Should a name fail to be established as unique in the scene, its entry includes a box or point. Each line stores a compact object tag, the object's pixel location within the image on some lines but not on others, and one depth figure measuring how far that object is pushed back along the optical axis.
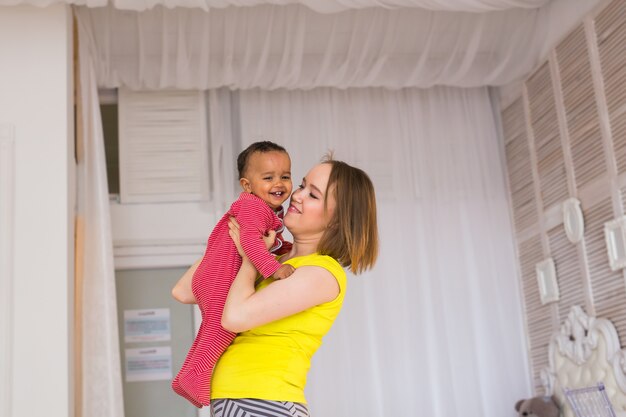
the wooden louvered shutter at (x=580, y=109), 3.67
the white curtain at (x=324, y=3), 3.40
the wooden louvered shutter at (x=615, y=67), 3.42
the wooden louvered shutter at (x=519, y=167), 4.38
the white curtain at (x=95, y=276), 3.51
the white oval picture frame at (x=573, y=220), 3.80
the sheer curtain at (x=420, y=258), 4.23
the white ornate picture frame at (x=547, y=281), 4.08
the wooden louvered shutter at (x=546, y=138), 4.05
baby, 1.62
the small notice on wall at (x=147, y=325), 4.23
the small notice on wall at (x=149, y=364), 4.19
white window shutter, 4.31
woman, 1.55
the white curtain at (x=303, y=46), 3.90
